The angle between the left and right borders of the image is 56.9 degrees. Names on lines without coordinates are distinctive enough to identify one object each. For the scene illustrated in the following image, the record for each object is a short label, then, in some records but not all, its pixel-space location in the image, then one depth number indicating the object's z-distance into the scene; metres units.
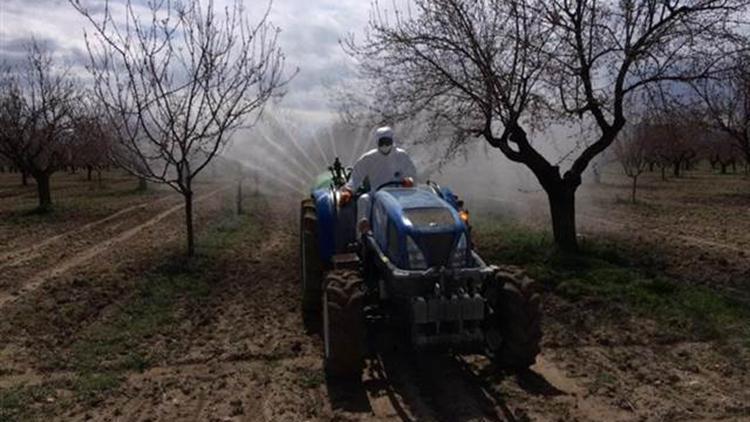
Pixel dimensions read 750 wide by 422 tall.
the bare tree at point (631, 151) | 26.84
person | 7.59
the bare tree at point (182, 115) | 12.05
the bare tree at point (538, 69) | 10.41
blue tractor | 5.67
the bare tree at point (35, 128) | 23.27
